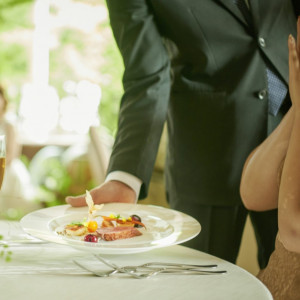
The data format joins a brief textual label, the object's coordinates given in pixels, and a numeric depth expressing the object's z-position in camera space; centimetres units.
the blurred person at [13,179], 450
